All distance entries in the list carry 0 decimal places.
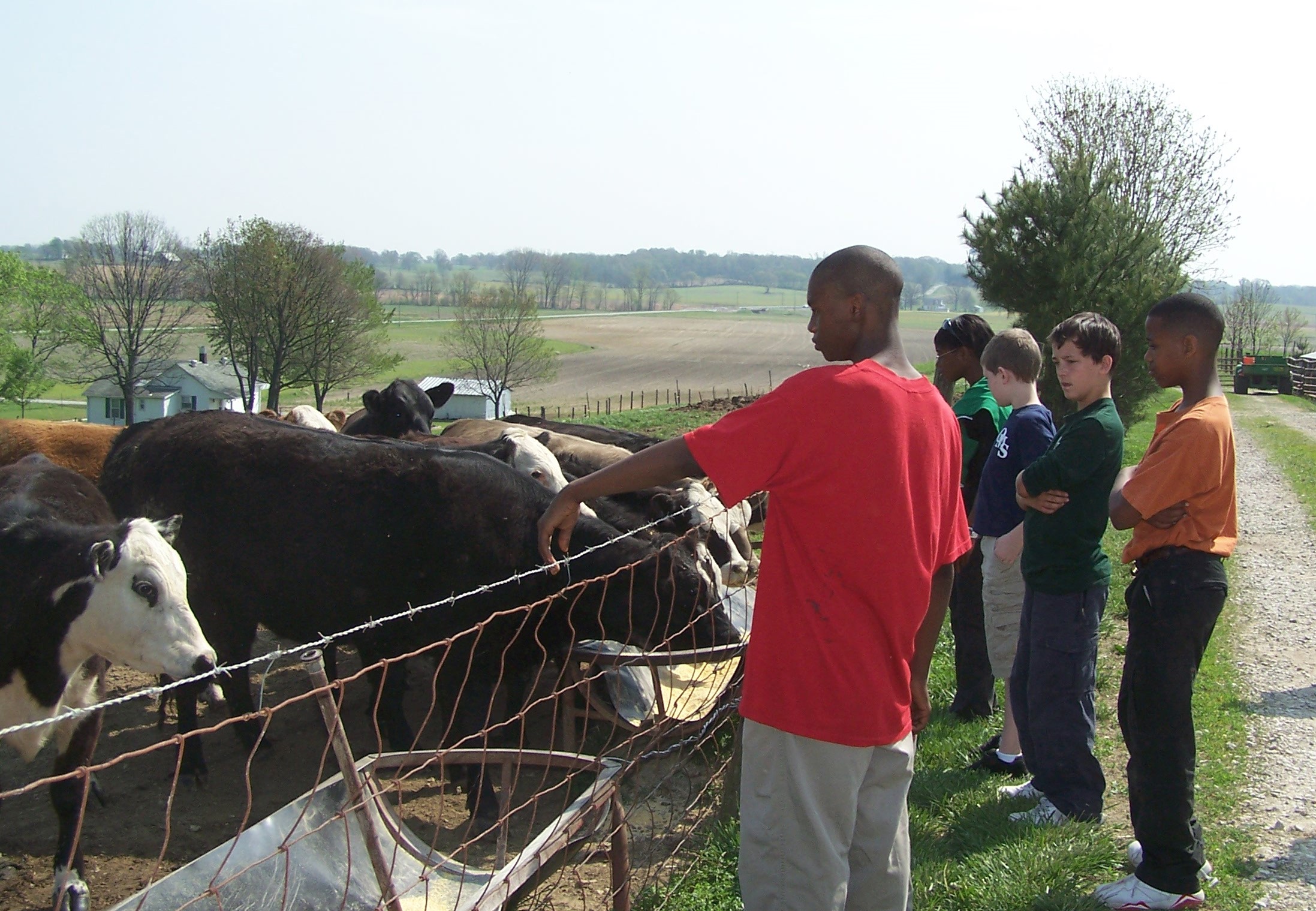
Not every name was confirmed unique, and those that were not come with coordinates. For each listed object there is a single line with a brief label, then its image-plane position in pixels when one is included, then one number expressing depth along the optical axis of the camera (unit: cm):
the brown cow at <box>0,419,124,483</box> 1045
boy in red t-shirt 238
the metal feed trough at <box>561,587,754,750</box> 478
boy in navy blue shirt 471
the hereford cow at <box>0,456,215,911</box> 440
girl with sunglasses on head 555
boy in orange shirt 361
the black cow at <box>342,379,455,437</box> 1162
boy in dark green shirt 411
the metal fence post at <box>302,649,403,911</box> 255
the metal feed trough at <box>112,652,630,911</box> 314
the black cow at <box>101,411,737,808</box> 606
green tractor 4038
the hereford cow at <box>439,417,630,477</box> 971
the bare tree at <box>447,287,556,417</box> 6488
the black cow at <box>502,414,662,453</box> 1143
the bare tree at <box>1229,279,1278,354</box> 6188
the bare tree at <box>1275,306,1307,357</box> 6712
